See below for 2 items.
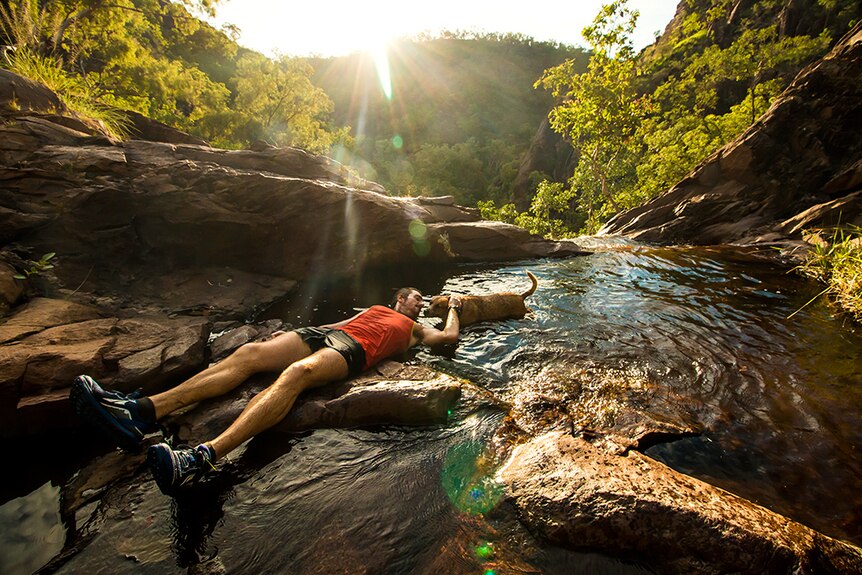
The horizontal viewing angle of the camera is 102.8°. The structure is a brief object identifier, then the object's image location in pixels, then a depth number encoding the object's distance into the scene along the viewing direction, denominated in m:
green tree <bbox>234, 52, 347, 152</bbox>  30.06
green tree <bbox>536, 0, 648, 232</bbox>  23.73
